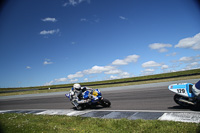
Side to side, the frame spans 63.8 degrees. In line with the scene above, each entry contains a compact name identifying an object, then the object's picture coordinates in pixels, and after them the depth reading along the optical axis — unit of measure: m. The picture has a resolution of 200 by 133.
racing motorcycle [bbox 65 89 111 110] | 8.80
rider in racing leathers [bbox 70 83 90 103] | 8.98
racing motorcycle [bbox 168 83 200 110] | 6.34
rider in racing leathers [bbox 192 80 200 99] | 6.12
